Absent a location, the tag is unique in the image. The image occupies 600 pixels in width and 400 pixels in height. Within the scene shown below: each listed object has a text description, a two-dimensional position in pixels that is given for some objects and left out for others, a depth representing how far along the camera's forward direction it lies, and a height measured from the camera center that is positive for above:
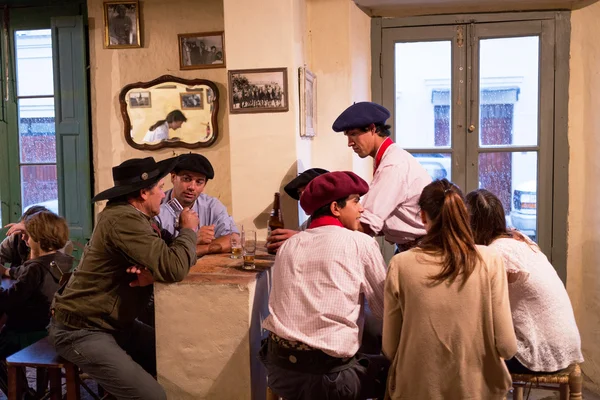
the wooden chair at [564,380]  2.72 -0.97
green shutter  4.70 +0.18
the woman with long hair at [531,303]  2.67 -0.64
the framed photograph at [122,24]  4.62 +0.87
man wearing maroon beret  2.38 -0.57
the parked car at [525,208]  4.64 -0.44
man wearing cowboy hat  2.72 -0.53
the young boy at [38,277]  3.54 -0.67
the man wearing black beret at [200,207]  3.46 -0.33
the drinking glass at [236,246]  3.30 -0.48
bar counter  2.77 -0.78
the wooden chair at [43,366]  2.91 -0.94
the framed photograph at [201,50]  4.56 +0.68
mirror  4.57 +0.25
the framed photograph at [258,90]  3.93 +0.34
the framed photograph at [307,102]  4.00 +0.28
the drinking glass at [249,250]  2.97 -0.45
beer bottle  3.69 -0.39
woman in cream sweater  2.25 -0.56
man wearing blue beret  3.15 -0.15
